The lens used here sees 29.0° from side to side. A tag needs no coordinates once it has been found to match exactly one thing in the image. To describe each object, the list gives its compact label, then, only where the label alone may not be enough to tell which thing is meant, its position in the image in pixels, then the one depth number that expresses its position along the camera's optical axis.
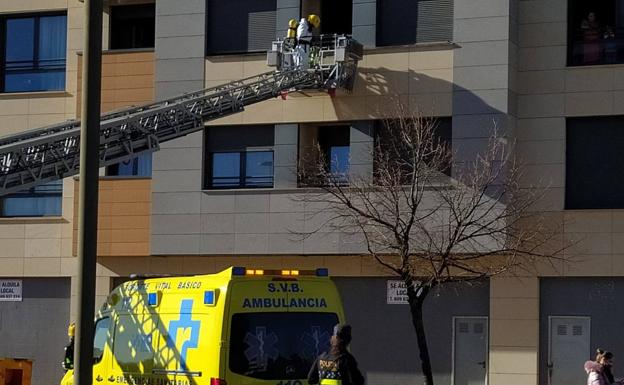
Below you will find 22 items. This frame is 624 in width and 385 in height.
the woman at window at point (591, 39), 24.80
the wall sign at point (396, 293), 25.59
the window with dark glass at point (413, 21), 25.16
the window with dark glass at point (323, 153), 25.19
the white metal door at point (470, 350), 25.08
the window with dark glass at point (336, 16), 26.48
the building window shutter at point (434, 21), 25.11
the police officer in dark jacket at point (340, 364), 12.16
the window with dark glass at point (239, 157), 26.33
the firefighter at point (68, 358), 18.42
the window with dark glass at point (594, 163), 24.22
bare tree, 22.48
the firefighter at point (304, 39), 25.12
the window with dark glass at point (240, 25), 26.66
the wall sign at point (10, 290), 29.08
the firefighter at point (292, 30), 25.30
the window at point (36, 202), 28.88
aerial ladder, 17.94
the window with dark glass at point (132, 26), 28.62
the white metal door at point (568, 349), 24.31
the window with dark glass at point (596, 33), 24.70
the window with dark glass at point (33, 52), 29.25
